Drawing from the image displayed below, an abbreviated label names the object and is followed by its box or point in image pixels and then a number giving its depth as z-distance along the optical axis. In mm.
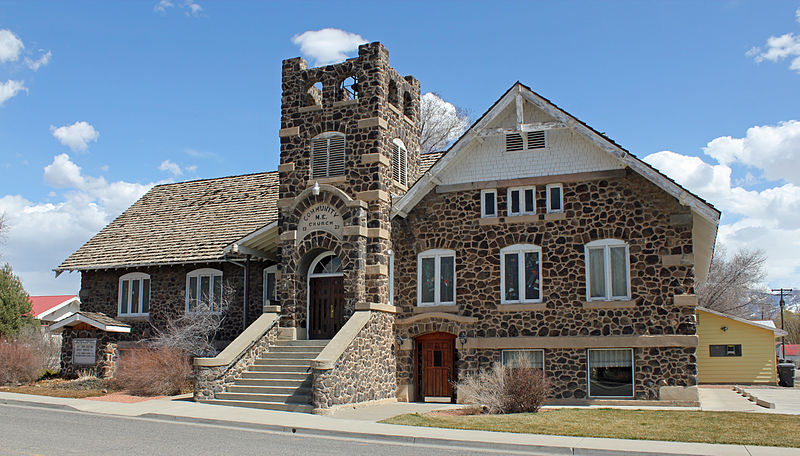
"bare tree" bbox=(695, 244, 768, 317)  49125
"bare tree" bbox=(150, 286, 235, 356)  24142
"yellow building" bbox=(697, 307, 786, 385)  31594
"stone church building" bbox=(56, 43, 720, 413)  19500
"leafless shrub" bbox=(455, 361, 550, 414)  17141
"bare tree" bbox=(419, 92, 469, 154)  41344
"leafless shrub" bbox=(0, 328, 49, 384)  25141
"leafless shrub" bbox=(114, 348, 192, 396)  21328
